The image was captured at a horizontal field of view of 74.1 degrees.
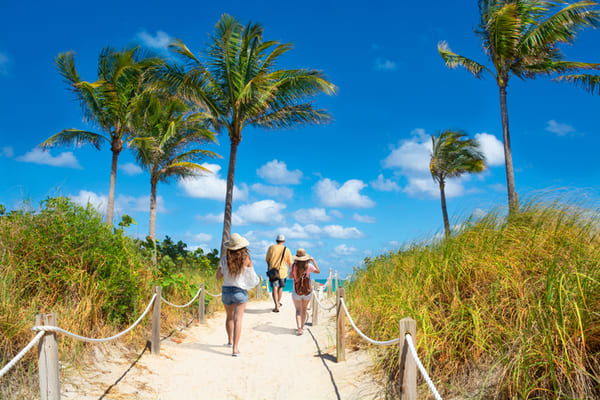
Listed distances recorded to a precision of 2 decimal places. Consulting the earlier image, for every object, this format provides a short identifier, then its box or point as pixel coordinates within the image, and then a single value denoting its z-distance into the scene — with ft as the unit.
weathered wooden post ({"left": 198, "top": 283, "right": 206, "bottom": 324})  29.53
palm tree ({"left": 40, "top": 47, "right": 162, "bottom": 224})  63.00
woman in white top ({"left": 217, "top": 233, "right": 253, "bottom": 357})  20.30
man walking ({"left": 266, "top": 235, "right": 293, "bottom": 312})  32.63
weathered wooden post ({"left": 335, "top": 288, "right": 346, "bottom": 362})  18.56
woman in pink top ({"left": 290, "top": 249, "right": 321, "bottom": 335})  25.08
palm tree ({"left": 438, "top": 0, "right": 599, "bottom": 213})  48.52
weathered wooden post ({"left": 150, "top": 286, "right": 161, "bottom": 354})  19.69
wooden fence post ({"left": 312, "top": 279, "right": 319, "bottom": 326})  29.35
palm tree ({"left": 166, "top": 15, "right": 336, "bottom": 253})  46.06
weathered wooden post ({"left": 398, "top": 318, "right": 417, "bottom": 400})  10.45
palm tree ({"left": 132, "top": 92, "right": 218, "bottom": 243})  67.46
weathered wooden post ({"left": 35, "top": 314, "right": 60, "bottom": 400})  11.03
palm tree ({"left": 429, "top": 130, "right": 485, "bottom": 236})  87.10
